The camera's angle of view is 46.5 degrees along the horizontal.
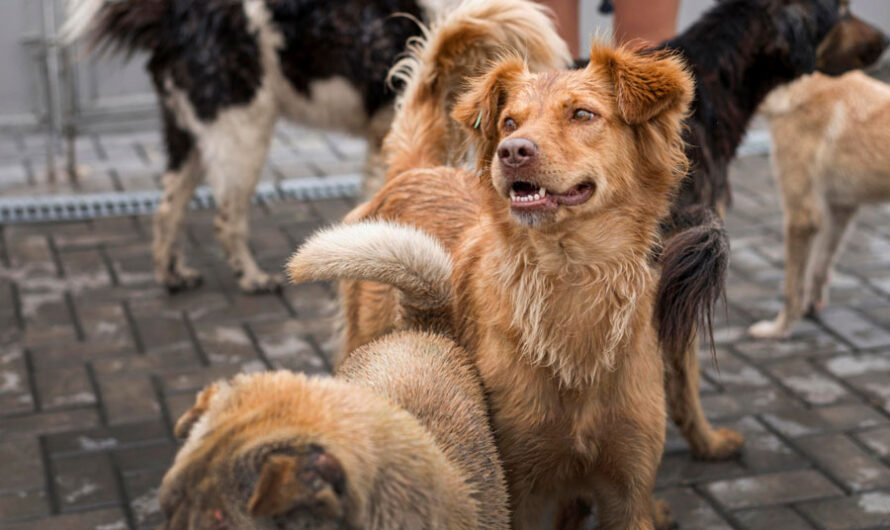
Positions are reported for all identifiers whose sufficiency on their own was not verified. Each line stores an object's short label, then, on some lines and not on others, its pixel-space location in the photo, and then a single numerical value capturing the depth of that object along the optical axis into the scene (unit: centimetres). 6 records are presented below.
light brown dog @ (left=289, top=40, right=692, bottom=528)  239
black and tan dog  364
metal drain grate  628
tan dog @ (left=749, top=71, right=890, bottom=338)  469
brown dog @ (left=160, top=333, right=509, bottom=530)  188
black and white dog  501
